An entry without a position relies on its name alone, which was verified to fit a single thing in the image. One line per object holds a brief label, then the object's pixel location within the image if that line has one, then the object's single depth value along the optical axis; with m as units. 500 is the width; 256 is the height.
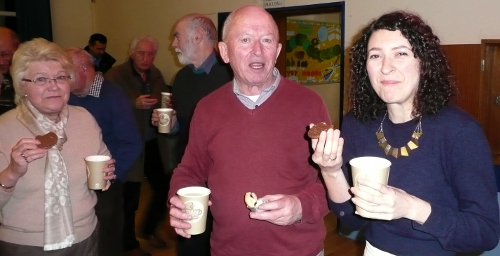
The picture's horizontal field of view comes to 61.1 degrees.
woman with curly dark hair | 1.24
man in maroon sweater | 1.65
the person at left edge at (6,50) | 3.12
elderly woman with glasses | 1.87
